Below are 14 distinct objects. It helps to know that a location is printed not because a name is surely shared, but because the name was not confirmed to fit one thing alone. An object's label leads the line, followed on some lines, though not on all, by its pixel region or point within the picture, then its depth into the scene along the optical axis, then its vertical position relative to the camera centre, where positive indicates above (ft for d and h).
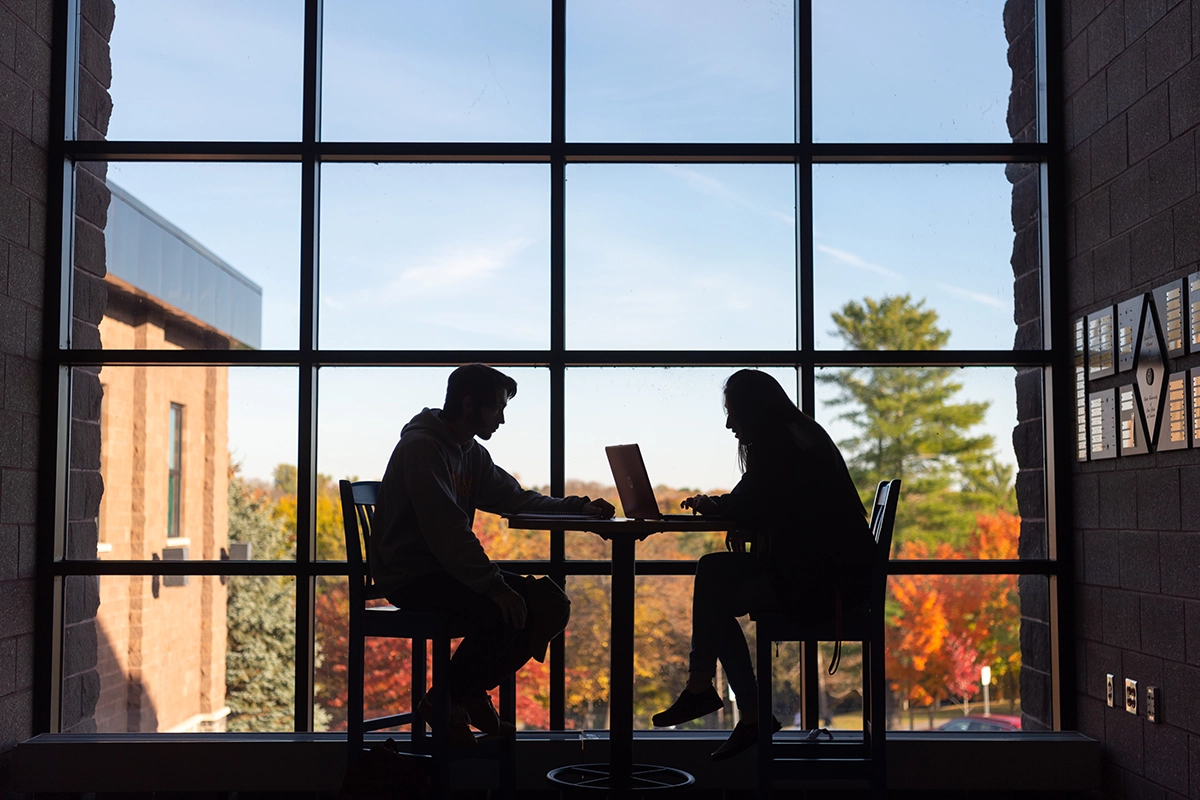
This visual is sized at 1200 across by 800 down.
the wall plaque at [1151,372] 10.99 +1.05
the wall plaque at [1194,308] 10.30 +1.58
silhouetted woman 9.95 -0.65
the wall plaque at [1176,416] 10.50 +0.58
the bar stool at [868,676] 9.78 -1.82
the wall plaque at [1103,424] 12.12 +0.57
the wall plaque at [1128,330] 11.56 +1.55
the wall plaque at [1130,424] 11.44 +0.54
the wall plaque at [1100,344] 12.23 +1.49
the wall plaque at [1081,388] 12.87 +1.03
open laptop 10.56 -0.09
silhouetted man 9.89 -0.80
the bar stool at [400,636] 9.66 -1.67
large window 13.33 +2.14
